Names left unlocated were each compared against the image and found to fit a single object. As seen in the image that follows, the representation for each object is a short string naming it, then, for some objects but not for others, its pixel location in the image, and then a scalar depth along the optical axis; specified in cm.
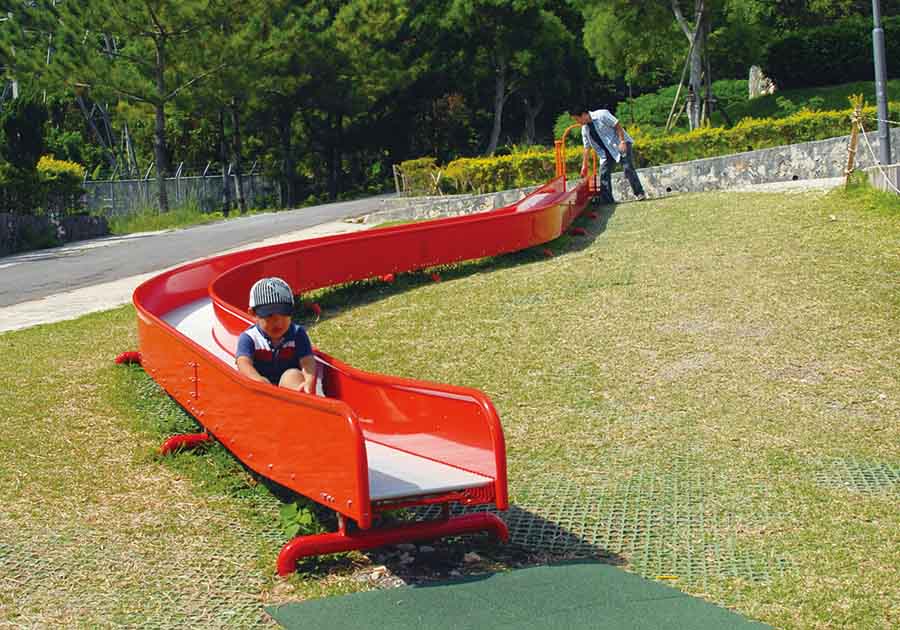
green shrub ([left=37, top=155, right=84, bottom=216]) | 2886
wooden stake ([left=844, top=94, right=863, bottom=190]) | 1638
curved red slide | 534
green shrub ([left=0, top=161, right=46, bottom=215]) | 2664
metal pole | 1730
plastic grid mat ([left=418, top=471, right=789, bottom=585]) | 552
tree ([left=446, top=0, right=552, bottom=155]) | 4366
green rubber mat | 481
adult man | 1909
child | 661
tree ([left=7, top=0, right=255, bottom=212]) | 3331
